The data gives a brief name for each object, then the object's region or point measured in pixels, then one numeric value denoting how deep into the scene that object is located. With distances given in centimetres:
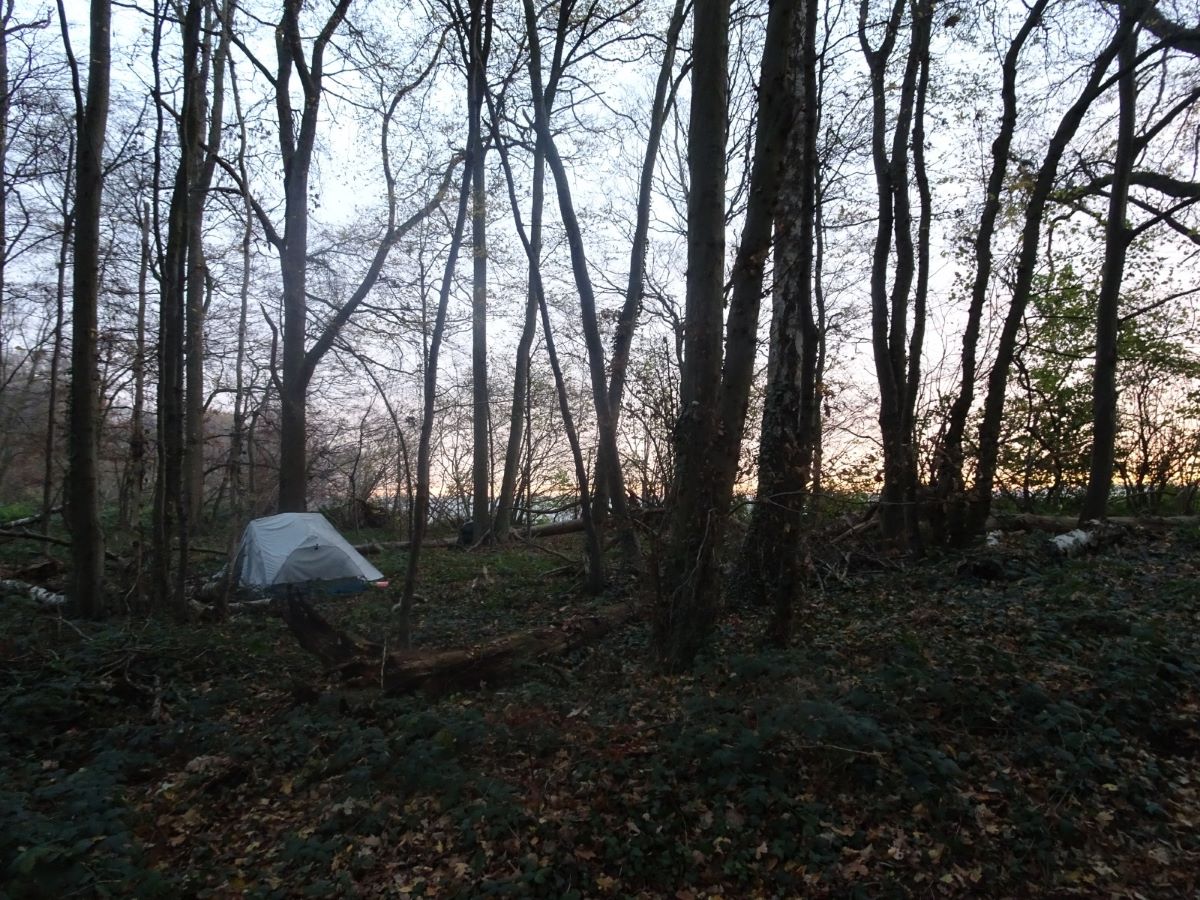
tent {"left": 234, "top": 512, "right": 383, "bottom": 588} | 1052
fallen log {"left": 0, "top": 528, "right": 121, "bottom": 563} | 930
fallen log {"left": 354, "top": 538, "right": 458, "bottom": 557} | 1532
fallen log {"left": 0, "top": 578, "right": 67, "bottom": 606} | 850
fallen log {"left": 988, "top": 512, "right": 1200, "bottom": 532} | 1077
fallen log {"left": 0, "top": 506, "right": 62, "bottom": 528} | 1245
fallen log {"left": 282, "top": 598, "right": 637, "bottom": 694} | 568
